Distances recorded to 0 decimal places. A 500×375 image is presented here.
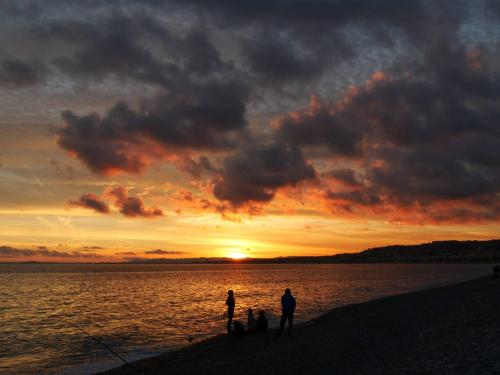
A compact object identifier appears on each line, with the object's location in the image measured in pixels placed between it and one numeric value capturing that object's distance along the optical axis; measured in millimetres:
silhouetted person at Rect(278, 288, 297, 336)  25484
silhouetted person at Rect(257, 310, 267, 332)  28469
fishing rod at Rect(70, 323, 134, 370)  25278
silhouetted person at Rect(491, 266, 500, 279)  50719
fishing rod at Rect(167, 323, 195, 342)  34538
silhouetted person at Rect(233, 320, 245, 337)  28609
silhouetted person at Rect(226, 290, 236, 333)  29819
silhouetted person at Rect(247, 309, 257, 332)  28953
